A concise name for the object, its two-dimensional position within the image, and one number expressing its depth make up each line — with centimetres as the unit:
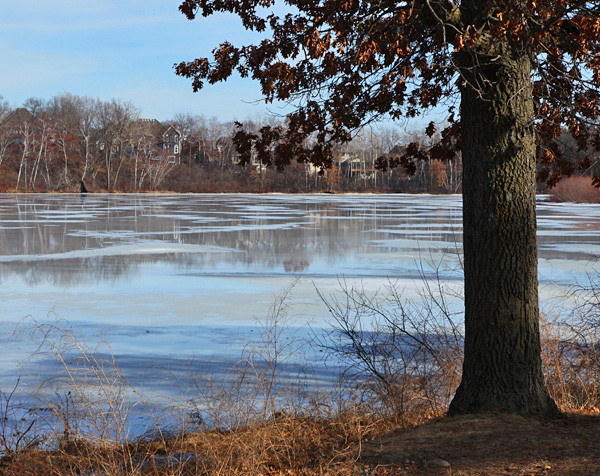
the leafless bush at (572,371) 1282
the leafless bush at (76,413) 1029
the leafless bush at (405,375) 1243
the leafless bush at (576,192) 10112
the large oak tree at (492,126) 1009
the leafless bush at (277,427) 939
